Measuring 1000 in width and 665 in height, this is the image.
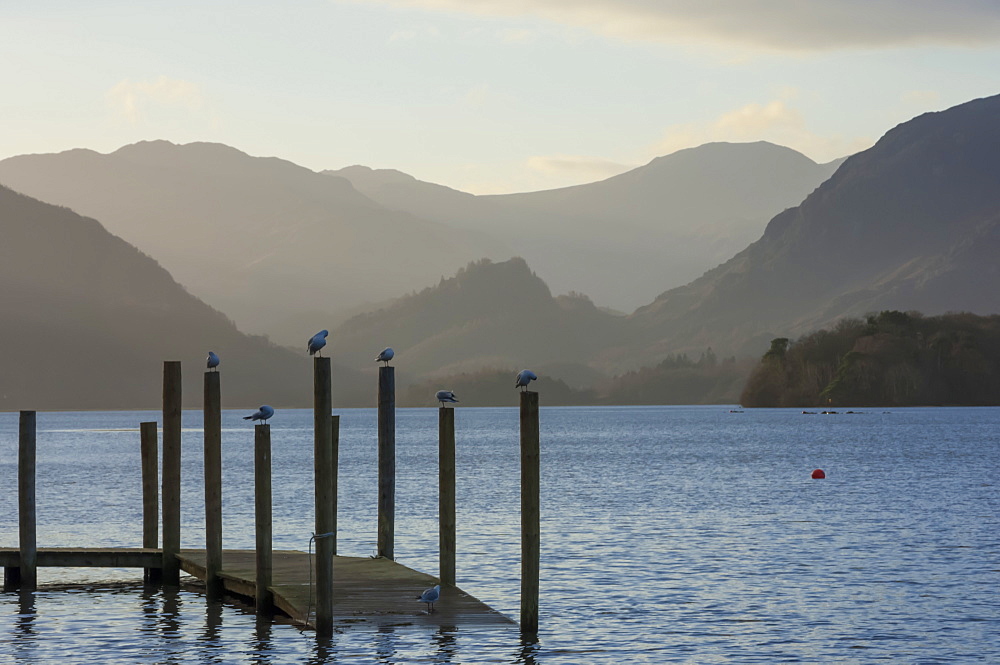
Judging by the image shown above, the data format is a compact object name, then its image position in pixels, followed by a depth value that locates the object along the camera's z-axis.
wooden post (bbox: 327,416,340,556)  30.07
